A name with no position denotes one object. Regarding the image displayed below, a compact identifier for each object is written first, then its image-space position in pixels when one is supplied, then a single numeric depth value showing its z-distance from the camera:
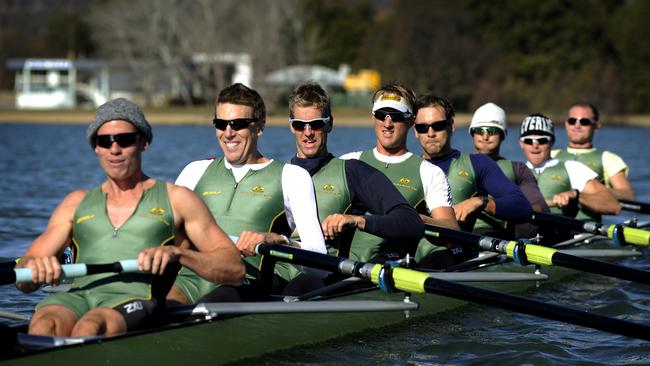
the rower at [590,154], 24.33
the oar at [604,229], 19.81
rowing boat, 10.74
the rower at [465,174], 17.87
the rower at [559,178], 21.92
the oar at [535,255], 14.45
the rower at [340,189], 14.63
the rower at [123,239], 11.02
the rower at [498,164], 20.17
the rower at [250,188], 13.31
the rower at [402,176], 16.11
